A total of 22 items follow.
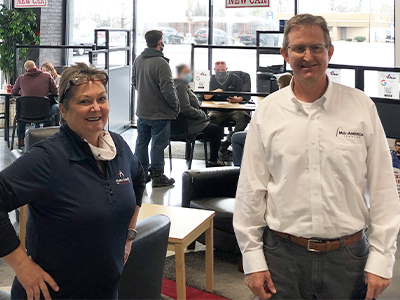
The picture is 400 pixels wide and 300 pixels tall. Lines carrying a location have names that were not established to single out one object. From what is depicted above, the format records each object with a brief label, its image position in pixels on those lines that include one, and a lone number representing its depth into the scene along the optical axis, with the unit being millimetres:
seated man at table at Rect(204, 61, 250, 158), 7184
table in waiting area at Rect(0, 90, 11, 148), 8415
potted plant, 9516
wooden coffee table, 3023
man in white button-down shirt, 1701
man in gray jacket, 5730
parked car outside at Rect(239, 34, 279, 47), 8969
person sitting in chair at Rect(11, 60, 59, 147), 7809
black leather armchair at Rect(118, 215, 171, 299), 2367
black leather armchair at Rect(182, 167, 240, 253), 3807
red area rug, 3369
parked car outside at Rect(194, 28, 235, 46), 9633
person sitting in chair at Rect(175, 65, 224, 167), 6258
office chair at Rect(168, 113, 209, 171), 6277
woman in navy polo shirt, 1680
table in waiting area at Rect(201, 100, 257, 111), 6715
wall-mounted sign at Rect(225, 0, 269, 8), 7828
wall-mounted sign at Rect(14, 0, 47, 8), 9008
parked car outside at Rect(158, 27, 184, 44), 9875
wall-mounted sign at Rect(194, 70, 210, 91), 6988
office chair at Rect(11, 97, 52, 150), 7602
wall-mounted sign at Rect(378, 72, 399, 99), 3877
